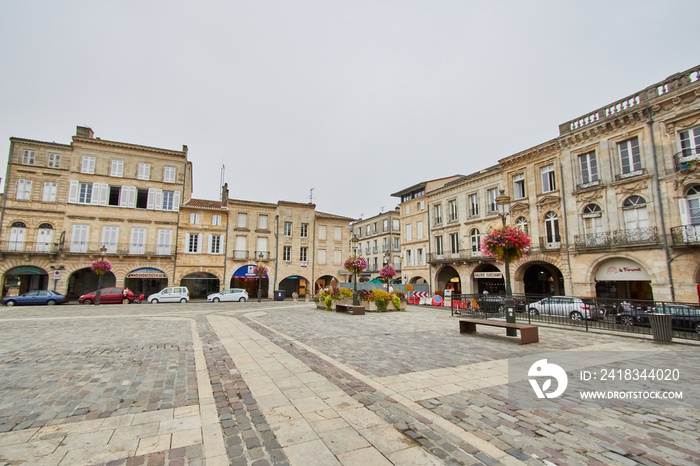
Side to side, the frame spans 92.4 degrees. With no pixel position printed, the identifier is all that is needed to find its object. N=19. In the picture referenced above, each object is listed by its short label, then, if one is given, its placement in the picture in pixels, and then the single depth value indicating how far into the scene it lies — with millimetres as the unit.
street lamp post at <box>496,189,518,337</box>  9891
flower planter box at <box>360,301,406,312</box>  18141
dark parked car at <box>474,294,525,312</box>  16219
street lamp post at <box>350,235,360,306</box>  17156
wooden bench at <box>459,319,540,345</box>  8594
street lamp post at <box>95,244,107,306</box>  24156
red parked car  24844
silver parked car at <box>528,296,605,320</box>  14188
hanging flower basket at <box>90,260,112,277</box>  26047
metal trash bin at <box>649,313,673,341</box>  9102
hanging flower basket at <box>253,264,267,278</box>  31062
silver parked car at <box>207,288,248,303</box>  28891
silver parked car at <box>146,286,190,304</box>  27109
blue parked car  23375
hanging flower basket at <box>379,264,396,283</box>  26094
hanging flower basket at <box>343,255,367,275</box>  19781
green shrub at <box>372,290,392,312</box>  18125
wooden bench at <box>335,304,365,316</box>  16281
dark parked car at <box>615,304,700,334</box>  10469
